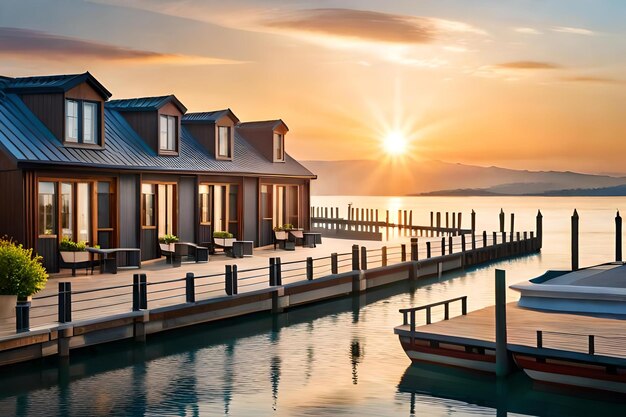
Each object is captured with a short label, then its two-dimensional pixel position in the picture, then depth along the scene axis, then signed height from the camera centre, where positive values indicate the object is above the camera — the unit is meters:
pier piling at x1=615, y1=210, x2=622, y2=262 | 43.59 -1.95
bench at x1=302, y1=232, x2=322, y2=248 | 41.62 -1.80
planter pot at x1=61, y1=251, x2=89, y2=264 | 27.52 -1.70
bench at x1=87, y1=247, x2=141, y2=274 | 28.47 -1.84
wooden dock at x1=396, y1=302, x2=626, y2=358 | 17.28 -2.82
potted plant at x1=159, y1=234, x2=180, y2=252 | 31.92 -1.46
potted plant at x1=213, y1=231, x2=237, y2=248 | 35.84 -1.53
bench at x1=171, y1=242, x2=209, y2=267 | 31.61 -1.88
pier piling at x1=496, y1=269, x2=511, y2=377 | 17.67 -2.90
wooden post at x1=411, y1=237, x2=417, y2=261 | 37.06 -2.12
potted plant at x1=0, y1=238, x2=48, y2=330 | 18.89 -1.68
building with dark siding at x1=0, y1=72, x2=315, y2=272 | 27.12 +1.08
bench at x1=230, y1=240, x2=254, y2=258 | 35.25 -1.89
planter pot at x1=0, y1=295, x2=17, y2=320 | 18.92 -2.25
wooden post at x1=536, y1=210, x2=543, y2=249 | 56.83 -2.00
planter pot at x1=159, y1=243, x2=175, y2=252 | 31.75 -1.64
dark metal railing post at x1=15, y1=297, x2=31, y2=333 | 18.17 -2.36
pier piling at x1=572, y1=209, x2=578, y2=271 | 42.16 -2.05
